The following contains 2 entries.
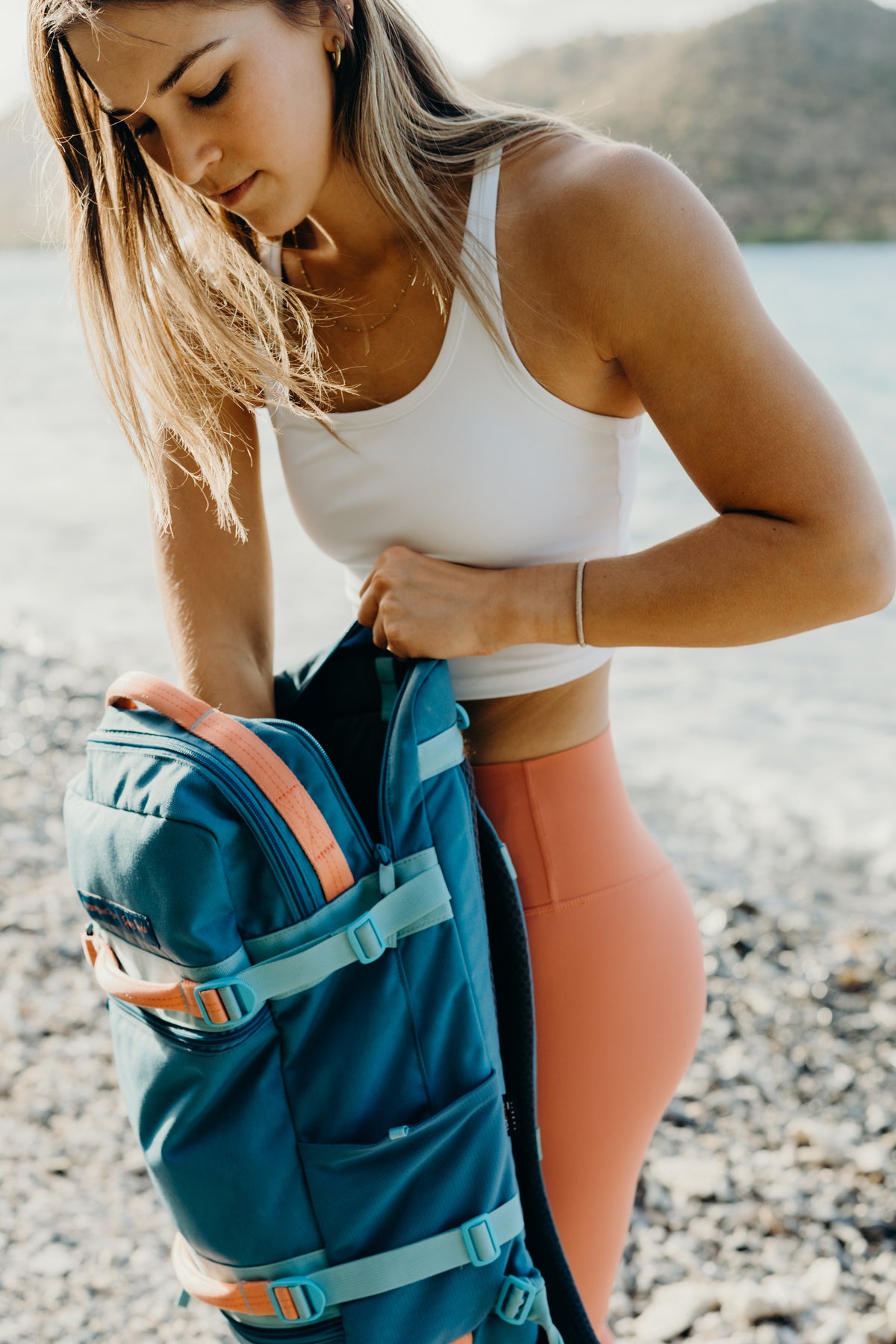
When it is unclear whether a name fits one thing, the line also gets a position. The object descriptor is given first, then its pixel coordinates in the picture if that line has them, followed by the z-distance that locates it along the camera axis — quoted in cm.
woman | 119
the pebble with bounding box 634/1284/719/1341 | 257
